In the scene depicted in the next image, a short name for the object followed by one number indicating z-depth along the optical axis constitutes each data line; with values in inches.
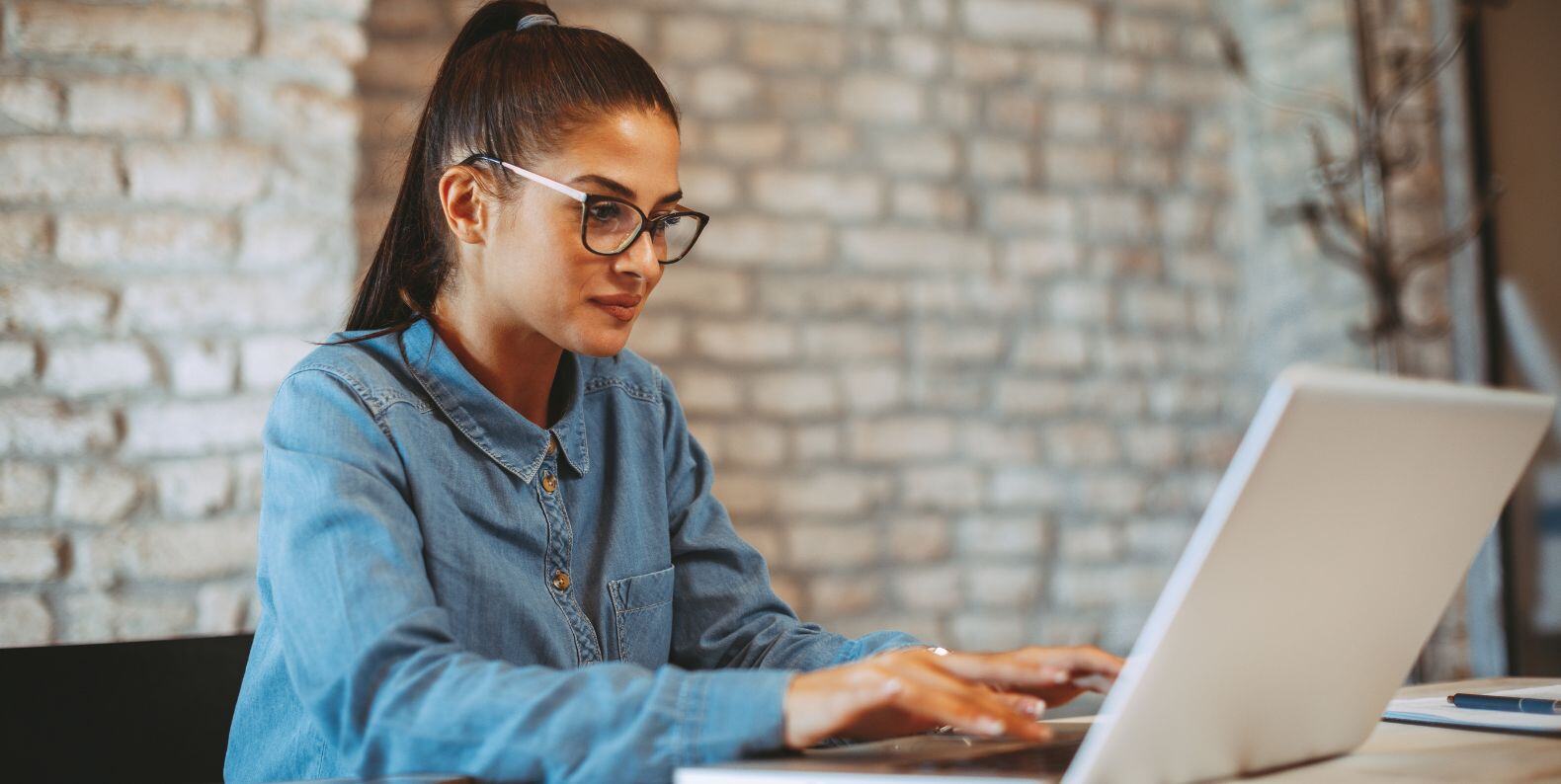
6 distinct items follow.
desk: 36.4
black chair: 50.4
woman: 36.8
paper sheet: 43.7
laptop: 29.5
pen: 46.6
